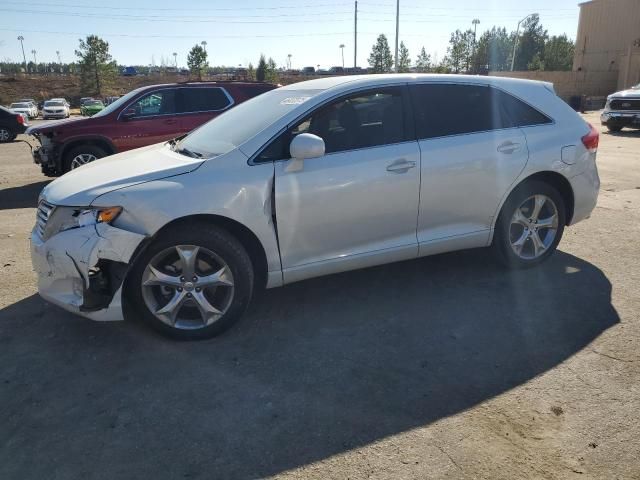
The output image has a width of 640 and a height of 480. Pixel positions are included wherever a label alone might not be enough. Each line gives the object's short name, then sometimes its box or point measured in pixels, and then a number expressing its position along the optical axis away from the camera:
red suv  8.89
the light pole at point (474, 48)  75.31
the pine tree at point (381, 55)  64.62
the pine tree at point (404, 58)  65.25
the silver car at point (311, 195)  3.37
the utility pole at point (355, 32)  57.25
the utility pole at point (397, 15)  42.19
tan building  47.66
